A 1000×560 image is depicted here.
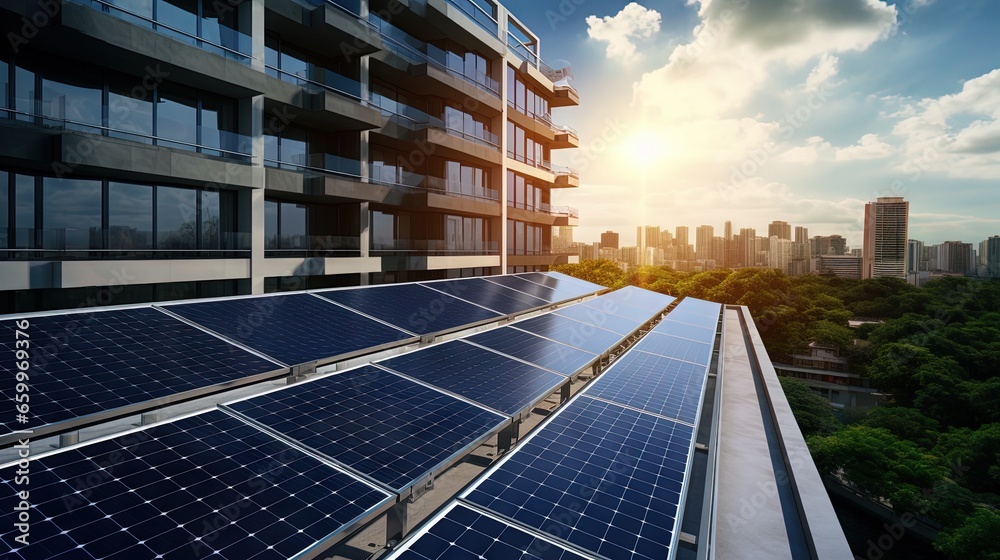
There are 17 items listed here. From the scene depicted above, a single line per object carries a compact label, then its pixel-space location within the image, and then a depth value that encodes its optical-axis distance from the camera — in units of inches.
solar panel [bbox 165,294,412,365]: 335.3
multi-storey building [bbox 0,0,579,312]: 561.0
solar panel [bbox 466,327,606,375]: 381.1
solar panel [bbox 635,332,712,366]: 484.4
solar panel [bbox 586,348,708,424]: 307.9
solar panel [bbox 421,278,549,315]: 662.0
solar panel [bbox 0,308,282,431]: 212.4
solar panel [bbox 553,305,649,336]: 597.9
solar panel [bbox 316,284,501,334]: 479.5
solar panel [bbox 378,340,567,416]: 285.9
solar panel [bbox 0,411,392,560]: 129.1
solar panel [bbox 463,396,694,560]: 159.2
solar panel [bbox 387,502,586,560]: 141.8
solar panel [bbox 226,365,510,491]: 191.8
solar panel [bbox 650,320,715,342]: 632.4
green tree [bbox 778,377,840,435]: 1700.3
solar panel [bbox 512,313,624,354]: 472.7
